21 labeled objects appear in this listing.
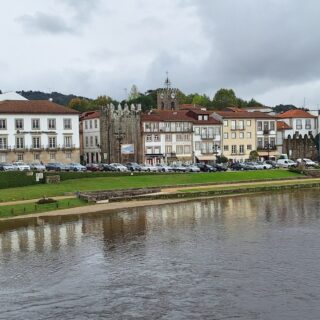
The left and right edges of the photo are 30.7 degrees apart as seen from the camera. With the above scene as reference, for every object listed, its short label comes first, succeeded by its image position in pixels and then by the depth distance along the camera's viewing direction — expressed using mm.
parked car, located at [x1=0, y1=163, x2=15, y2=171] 79625
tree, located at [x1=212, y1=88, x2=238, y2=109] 167375
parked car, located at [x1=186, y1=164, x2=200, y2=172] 90250
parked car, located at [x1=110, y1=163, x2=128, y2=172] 89062
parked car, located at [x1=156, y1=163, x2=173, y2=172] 88125
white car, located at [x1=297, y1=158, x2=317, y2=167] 100125
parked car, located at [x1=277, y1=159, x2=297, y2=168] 100462
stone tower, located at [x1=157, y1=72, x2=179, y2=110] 135625
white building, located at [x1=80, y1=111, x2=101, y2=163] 111812
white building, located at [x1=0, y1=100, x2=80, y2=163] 96562
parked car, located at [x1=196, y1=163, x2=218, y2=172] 93000
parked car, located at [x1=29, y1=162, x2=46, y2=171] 81719
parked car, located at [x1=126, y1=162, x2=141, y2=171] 89750
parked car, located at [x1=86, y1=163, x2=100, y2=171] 89325
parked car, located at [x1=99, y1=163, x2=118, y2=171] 89606
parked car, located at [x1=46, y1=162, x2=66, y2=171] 84638
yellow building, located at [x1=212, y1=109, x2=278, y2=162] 118688
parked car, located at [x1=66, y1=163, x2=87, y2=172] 85125
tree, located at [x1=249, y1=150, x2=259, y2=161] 117000
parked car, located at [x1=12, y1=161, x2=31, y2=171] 79650
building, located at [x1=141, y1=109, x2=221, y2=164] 109062
